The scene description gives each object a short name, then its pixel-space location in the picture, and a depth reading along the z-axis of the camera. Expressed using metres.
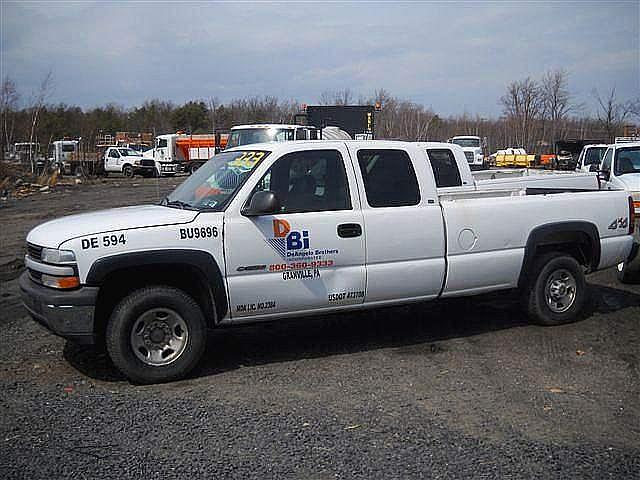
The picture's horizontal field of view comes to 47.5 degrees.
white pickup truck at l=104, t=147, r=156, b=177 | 43.84
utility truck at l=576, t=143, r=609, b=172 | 17.03
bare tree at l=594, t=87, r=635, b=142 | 33.52
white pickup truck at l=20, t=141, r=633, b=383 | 5.59
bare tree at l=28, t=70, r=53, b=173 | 40.50
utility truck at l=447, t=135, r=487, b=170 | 32.62
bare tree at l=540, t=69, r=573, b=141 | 42.00
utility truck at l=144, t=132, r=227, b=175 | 42.61
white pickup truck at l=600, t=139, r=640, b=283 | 12.72
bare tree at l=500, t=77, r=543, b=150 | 43.78
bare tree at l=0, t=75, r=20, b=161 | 39.91
